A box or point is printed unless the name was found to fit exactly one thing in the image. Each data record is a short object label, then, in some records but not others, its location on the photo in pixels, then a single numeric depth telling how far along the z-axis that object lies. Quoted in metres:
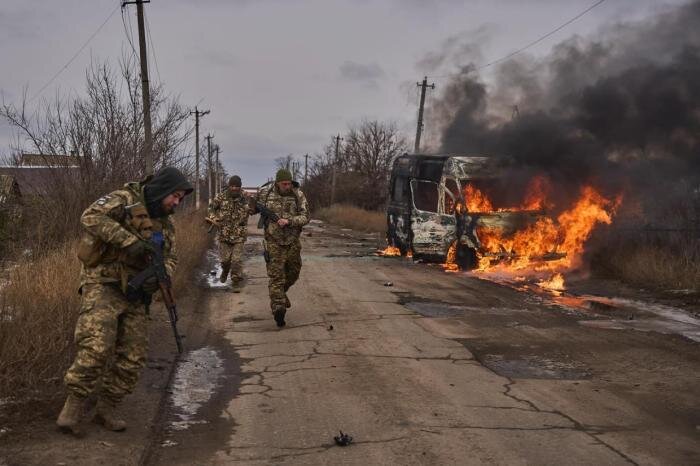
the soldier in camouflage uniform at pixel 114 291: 4.19
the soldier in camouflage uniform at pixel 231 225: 11.52
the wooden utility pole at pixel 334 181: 50.75
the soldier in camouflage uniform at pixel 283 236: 8.03
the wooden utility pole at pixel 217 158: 58.11
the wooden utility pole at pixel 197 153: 38.74
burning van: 13.77
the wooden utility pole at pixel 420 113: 30.81
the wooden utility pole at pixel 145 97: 14.27
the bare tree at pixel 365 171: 48.16
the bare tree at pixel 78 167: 11.84
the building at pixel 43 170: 12.16
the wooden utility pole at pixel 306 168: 70.78
